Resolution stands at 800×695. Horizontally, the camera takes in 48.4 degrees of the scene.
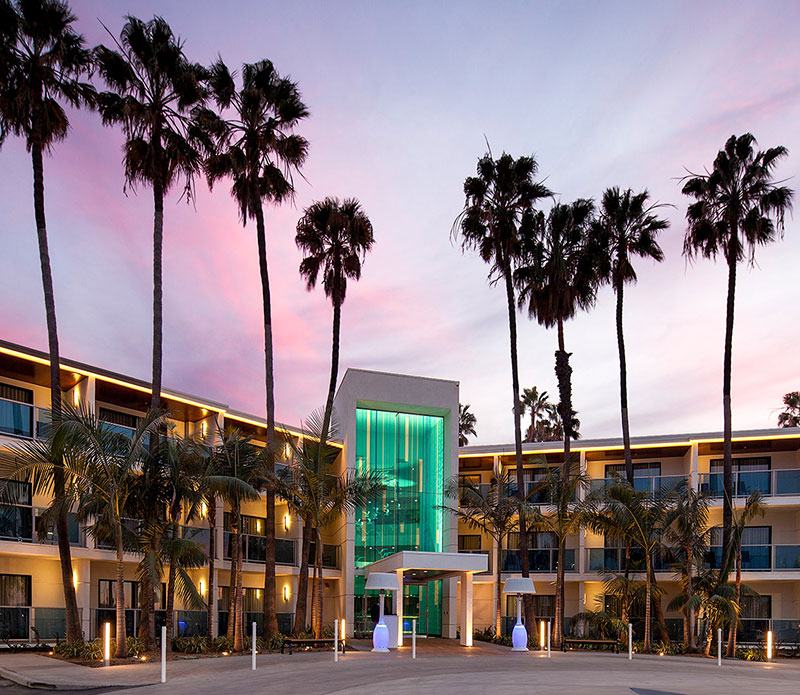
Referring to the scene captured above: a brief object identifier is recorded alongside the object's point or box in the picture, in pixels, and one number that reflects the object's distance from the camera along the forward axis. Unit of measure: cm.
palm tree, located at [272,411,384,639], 3088
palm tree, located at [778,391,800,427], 6234
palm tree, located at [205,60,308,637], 3141
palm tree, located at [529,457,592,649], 3262
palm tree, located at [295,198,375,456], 3569
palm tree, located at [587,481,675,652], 3095
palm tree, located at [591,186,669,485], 3622
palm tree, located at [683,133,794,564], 3303
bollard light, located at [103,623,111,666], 2195
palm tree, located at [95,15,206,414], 2780
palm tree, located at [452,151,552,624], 3647
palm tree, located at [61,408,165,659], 2275
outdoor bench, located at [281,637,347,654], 2693
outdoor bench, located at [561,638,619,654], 3038
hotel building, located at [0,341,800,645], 3591
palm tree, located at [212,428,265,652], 2642
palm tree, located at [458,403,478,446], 7625
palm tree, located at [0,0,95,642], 2525
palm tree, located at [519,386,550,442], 7944
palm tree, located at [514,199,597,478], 3653
